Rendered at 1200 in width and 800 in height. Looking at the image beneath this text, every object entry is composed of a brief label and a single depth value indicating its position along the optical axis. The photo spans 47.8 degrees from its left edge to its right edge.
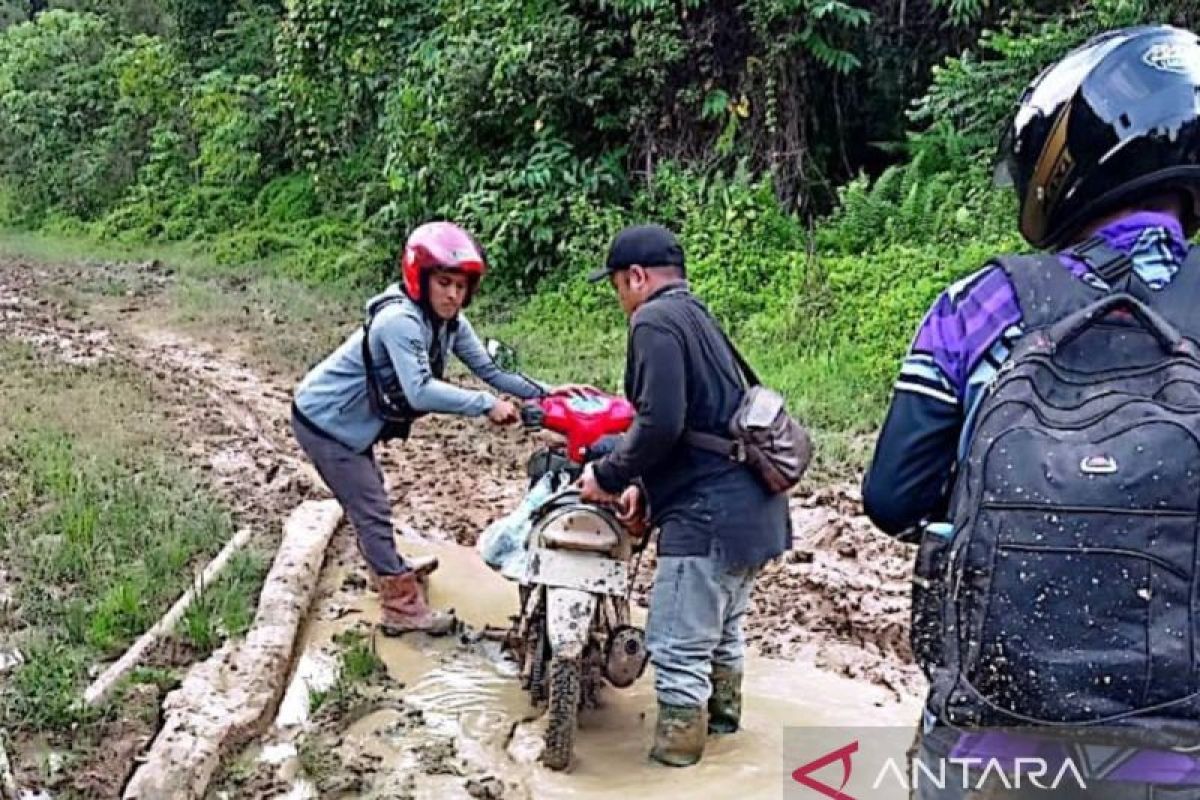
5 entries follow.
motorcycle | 4.54
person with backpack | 1.82
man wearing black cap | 4.21
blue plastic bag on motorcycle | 4.81
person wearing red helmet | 5.28
